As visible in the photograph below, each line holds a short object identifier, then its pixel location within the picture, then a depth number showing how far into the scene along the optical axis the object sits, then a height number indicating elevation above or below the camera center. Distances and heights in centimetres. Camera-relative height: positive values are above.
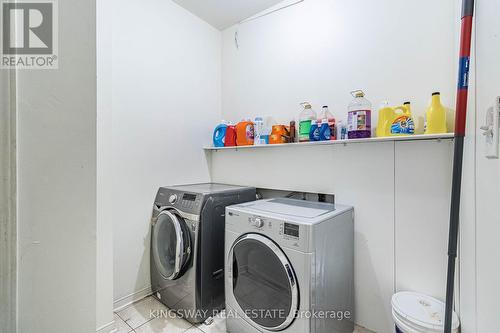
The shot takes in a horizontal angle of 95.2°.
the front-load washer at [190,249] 169 -71
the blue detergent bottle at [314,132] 182 +22
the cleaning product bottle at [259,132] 217 +26
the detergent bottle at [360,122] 159 +27
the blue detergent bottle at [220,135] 249 +25
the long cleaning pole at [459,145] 110 +9
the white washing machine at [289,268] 123 -65
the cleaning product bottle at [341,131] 177 +23
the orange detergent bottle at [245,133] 228 +26
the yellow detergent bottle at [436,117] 135 +27
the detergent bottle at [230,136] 240 +23
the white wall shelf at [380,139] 133 +14
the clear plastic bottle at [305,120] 188 +33
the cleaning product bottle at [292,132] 207 +25
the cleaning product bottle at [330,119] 180 +33
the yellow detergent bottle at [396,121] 143 +26
